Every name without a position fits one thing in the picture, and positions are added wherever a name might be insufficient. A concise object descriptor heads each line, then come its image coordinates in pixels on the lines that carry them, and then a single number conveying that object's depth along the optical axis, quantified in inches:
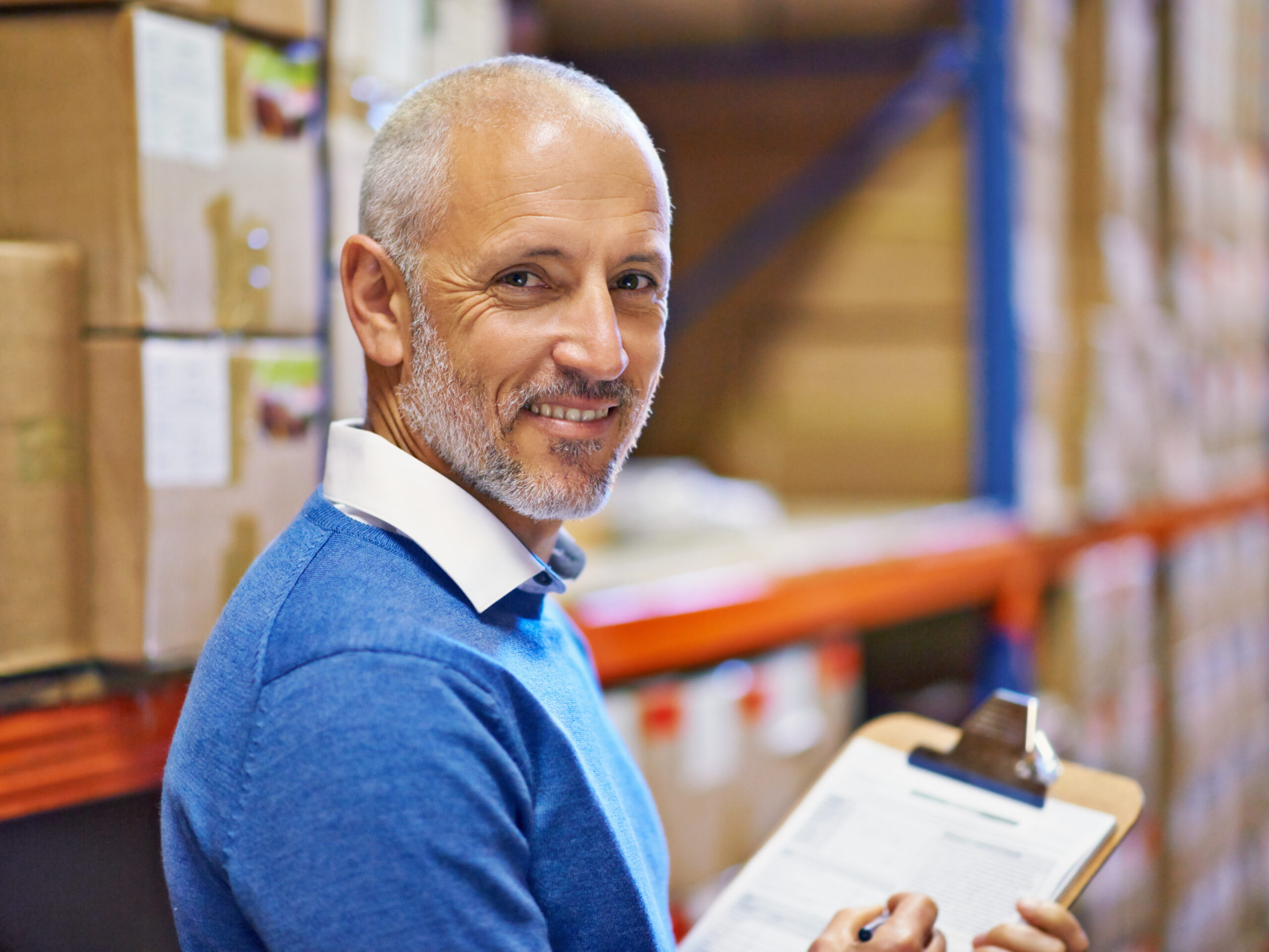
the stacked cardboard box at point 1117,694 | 156.6
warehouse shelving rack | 103.3
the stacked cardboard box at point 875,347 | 149.0
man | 37.0
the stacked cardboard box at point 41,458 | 57.7
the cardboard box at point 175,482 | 60.4
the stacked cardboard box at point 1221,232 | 189.2
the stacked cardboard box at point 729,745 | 98.3
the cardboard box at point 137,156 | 59.2
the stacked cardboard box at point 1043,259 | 144.3
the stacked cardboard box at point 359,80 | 71.6
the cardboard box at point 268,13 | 61.7
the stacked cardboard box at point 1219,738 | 185.5
